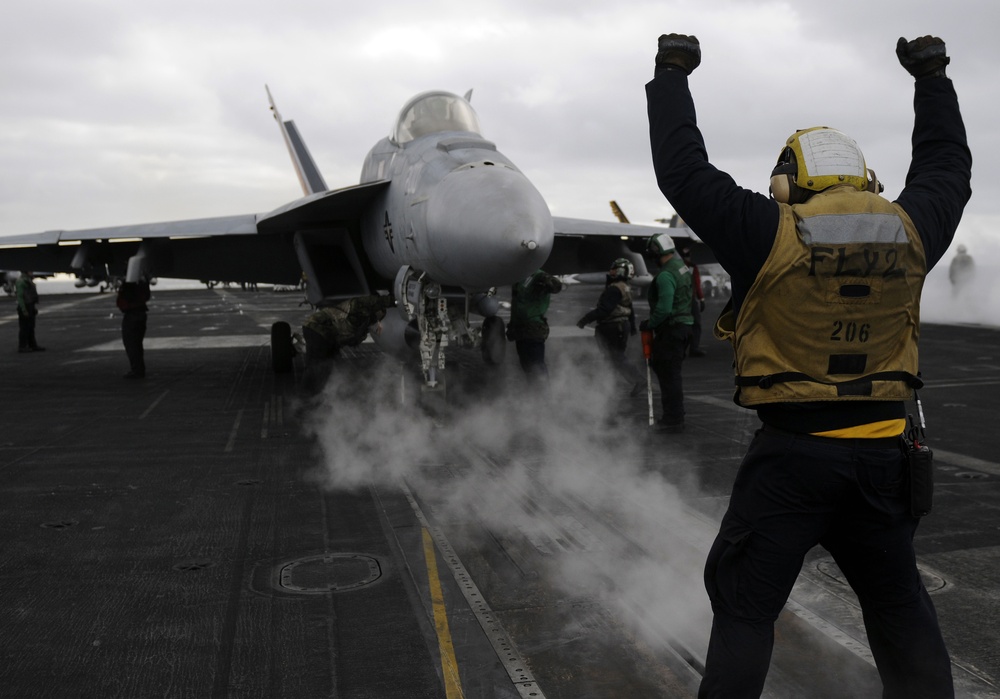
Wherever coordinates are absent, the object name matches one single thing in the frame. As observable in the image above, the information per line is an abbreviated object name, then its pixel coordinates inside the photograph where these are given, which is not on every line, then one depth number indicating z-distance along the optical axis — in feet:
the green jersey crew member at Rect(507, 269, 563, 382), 37.63
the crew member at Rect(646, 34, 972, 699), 8.59
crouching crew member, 36.37
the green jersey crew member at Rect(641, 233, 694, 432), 31.24
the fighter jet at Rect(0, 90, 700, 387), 26.71
